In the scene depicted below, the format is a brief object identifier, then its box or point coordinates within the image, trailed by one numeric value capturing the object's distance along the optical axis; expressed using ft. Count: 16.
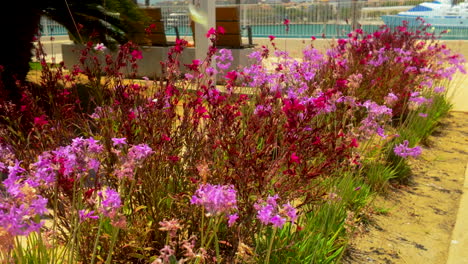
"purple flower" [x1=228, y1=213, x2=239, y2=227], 4.72
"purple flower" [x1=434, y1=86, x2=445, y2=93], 16.29
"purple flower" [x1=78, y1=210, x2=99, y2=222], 4.91
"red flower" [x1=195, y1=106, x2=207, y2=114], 8.06
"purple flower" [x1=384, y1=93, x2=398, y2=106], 10.32
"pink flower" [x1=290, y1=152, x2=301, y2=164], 6.09
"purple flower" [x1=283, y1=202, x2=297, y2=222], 4.64
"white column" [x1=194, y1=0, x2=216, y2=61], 19.35
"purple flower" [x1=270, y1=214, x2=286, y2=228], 4.44
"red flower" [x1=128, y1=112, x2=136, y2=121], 7.48
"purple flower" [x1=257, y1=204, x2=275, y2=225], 4.48
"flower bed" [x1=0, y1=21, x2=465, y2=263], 4.79
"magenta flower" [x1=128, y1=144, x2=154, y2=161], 4.96
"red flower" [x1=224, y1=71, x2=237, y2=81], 8.32
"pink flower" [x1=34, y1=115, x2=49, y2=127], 7.03
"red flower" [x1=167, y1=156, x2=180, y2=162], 7.38
